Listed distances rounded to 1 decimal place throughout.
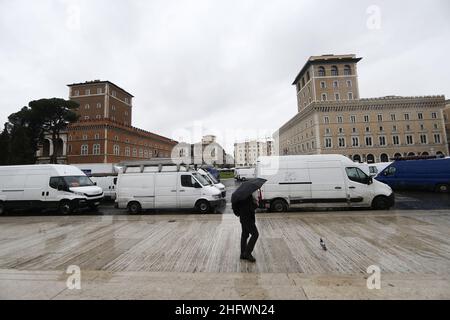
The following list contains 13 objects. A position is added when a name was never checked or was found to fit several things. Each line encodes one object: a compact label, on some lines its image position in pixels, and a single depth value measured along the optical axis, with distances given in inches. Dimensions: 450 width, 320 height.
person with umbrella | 181.3
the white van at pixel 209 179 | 489.7
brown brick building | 1824.6
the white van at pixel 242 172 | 1462.8
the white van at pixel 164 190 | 423.2
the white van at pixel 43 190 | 451.2
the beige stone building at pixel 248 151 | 5383.9
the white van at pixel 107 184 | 665.6
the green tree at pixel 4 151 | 1366.9
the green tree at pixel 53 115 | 1588.3
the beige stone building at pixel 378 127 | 2303.2
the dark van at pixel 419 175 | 572.1
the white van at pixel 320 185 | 394.0
